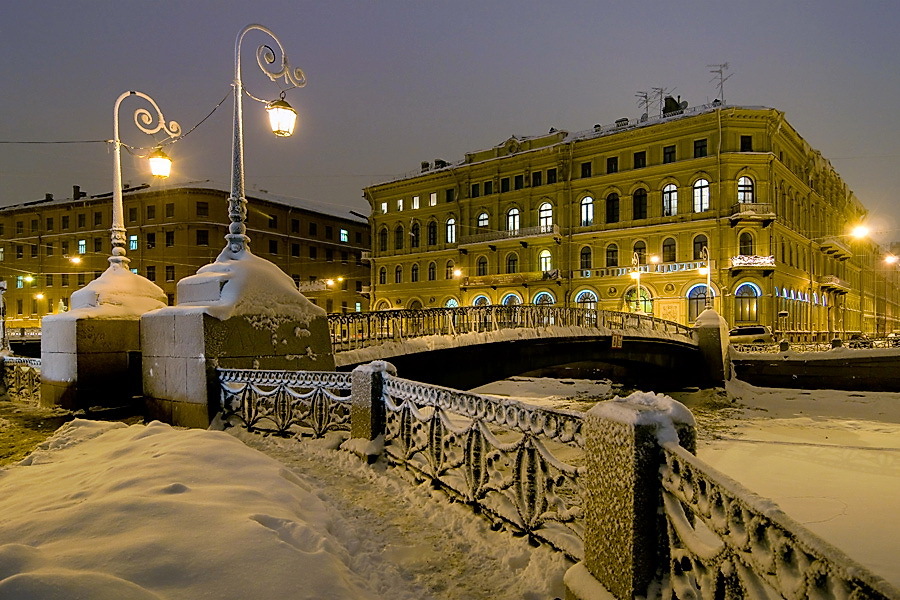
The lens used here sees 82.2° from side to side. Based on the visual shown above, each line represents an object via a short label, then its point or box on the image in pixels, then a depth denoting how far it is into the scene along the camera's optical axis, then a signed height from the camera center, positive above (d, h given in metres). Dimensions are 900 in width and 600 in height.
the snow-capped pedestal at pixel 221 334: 7.95 -0.43
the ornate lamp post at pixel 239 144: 8.88 +2.83
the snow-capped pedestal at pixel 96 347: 9.40 -0.69
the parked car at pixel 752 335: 32.38 -2.36
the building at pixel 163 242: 49.78 +7.00
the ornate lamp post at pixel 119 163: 10.57 +3.08
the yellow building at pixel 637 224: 34.66 +6.03
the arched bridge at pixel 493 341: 12.11 -1.14
